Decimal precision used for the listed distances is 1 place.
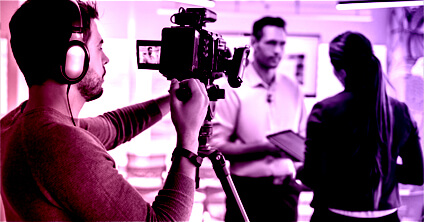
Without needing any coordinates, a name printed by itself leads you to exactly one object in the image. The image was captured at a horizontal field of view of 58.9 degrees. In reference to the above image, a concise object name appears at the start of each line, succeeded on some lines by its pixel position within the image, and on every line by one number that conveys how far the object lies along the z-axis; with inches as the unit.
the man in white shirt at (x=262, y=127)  92.1
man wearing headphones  31.6
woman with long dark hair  80.9
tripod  47.8
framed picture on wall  108.5
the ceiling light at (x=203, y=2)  86.9
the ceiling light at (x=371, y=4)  81.7
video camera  43.5
